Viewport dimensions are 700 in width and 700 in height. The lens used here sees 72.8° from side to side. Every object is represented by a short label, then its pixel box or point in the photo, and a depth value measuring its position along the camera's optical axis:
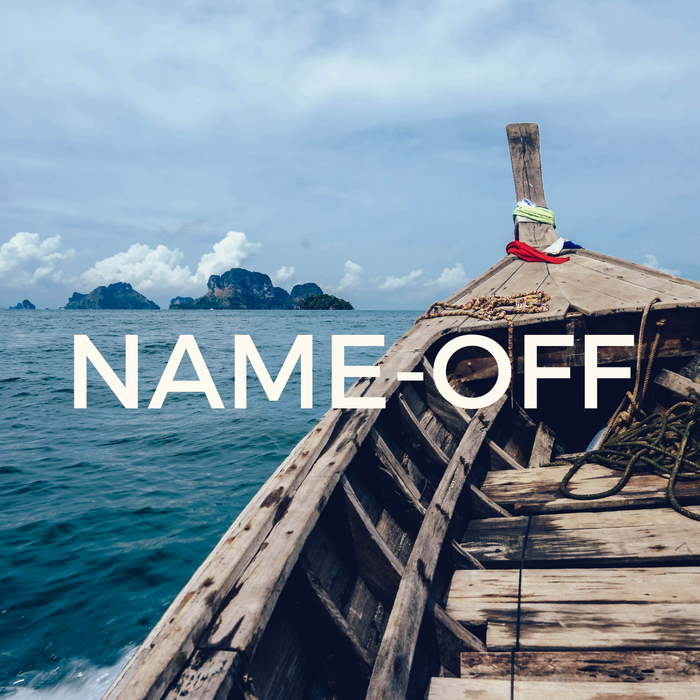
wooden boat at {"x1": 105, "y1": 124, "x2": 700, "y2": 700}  1.55
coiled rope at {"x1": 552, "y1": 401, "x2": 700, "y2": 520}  2.78
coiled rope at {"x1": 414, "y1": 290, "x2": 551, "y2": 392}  3.88
